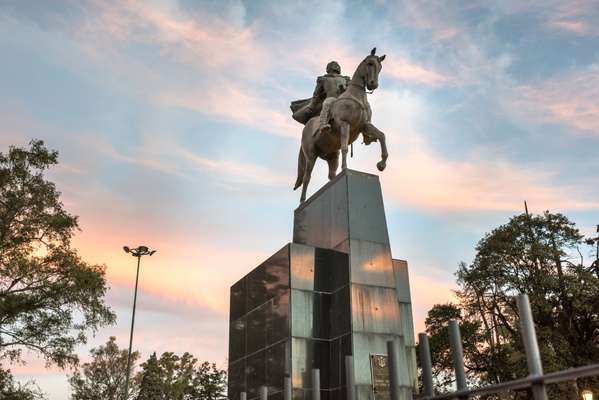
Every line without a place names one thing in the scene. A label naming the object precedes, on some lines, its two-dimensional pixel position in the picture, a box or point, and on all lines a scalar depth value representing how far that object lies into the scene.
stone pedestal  11.28
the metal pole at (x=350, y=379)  4.52
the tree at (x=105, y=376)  45.75
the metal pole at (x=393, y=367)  3.82
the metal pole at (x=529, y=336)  2.93
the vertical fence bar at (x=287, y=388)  5.21
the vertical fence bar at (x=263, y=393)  5.14
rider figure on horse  14.48
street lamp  35.16
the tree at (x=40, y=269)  20.58
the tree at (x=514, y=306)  27.45
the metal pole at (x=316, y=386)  4.69
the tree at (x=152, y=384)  49.69
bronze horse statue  13.23
